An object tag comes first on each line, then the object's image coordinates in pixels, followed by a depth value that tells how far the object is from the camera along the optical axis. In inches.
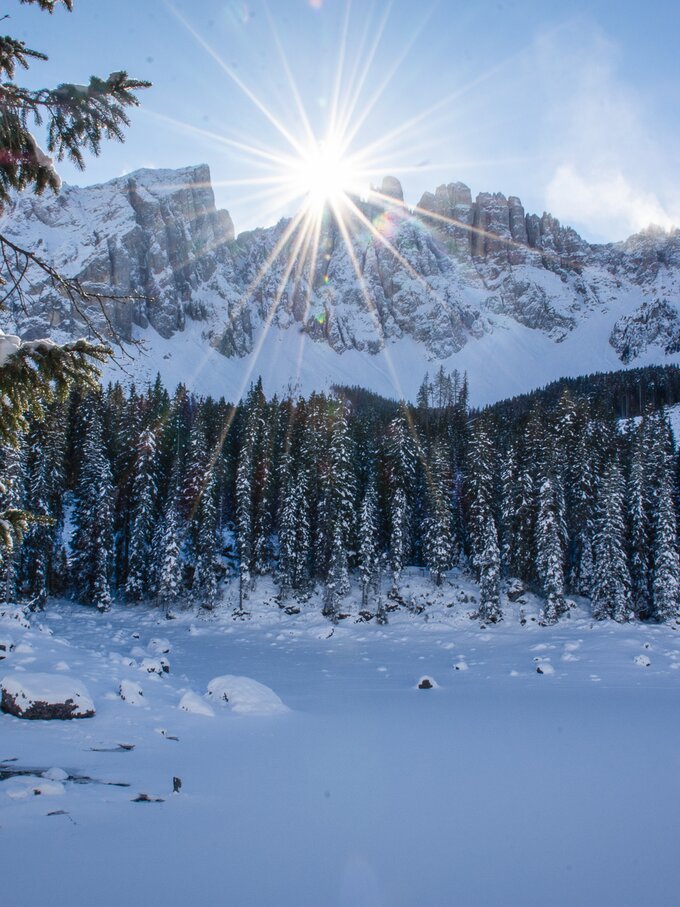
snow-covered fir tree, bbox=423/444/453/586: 1696.6
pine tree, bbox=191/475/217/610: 1653.5
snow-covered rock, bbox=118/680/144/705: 557.3
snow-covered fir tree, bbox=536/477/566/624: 1482.5
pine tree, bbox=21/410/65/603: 1488.7
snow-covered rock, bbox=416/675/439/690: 812.0
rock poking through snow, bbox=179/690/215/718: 570.9
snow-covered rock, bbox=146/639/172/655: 1115.8
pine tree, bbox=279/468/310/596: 1696.6
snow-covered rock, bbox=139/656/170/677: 761.6
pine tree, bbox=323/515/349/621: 1591.9
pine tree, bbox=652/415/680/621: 1465.3
